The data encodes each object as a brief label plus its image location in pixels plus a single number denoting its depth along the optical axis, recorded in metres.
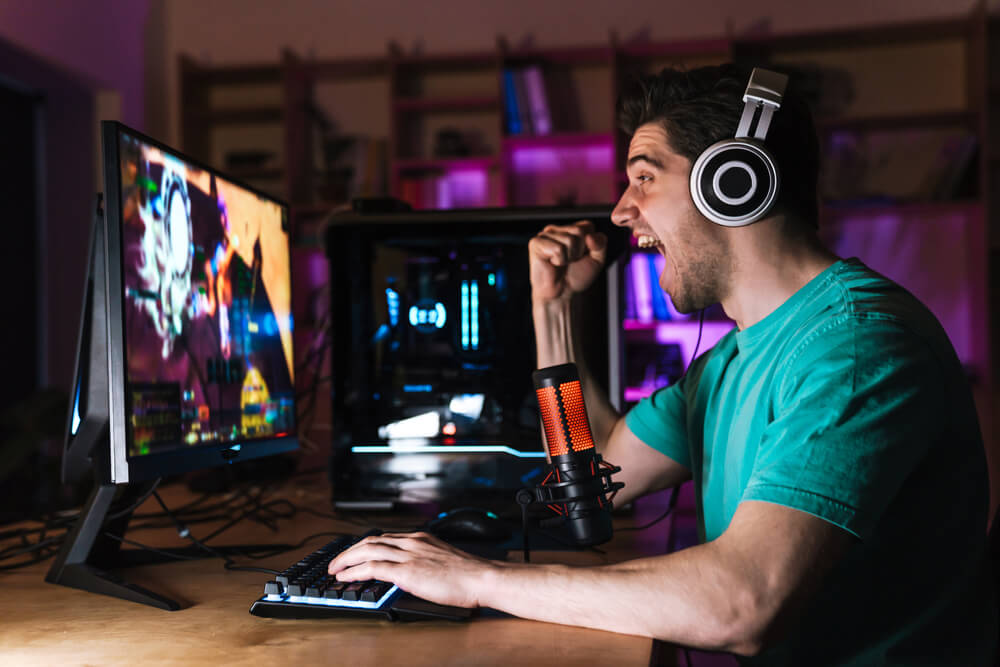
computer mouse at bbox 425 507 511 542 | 1.02
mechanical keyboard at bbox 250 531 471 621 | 0.72
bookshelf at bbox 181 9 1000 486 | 3.26
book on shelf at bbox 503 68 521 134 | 3.44
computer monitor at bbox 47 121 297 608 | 0.79
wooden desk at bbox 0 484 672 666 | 0.65
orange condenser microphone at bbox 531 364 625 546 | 0.85
